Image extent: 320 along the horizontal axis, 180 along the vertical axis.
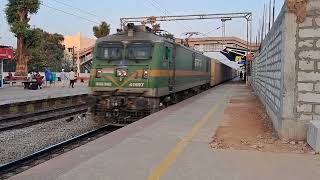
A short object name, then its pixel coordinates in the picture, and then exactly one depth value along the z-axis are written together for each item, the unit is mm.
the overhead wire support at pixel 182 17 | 43681
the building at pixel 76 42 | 94500
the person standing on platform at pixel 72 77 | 35594
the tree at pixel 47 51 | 37688
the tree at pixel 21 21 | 36438
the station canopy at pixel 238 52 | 53625
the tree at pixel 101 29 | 61609
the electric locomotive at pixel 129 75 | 14312
